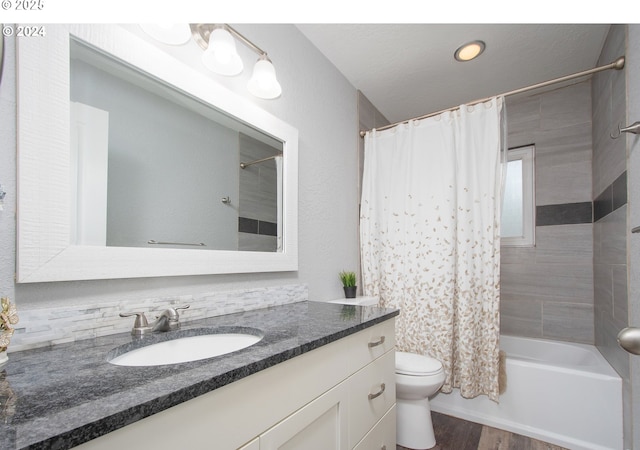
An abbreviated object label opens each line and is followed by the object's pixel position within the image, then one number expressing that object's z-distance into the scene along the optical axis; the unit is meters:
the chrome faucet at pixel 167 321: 0.96
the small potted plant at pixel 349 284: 2.09
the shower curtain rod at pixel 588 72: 1.56
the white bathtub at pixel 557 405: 1.64
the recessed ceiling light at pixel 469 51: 1.94
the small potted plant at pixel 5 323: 0.63
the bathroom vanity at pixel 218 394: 0.47
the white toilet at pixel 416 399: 1.67
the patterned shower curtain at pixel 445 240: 1.91
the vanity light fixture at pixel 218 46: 1.20
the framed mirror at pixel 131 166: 0.80
